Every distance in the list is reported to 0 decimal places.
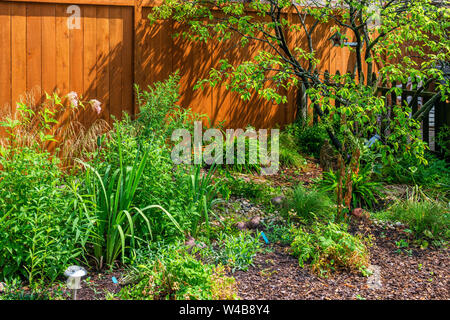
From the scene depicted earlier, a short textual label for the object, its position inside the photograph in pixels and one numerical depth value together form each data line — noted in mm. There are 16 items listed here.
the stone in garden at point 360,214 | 4492
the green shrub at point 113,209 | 3383
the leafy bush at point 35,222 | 3135
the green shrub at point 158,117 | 4649
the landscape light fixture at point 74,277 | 2771
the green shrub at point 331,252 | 3512
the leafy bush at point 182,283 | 2939
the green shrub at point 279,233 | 3955
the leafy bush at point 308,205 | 4395
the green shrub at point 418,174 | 5352
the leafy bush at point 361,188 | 4852
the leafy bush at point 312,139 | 6676
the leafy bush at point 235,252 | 3482
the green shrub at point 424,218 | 4195
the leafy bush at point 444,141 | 6117
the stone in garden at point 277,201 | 4668
